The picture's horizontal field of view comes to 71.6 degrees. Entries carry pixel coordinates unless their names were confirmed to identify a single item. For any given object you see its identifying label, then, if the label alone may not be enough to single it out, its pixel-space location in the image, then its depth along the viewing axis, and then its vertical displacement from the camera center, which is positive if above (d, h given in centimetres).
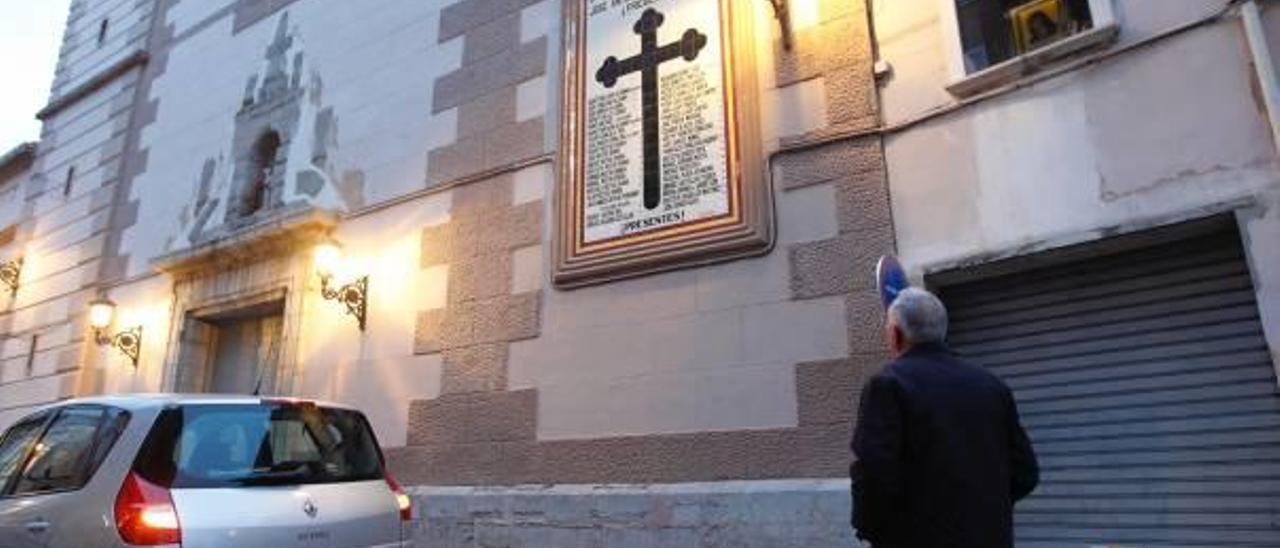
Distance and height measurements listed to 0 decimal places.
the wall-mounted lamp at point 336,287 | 756 +187
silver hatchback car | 344 +13
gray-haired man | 251 +11
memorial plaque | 571 +241
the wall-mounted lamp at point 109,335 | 954 +191
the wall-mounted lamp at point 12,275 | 1184 +311
